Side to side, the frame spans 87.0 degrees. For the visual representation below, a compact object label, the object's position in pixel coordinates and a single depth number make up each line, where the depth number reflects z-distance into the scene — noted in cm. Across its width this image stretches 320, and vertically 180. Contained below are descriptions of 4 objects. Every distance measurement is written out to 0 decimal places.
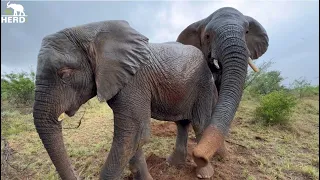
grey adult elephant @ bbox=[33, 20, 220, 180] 168
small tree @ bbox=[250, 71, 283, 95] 690
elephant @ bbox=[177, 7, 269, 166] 166
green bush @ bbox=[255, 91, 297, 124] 414
